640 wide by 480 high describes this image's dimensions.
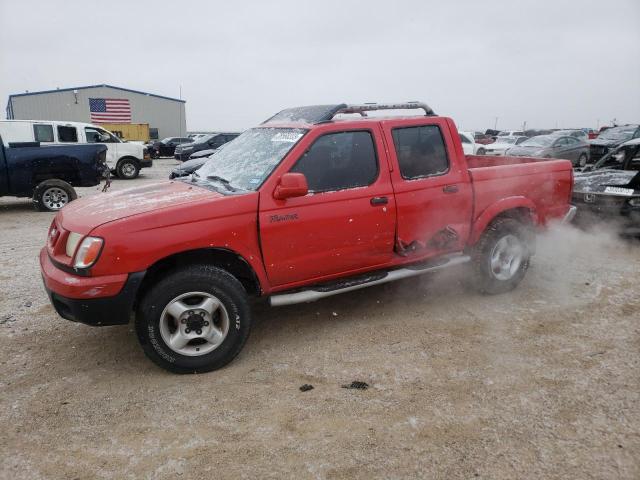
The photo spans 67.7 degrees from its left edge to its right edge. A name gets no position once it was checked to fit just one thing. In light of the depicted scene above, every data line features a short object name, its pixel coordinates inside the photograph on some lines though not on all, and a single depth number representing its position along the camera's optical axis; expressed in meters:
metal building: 36.84
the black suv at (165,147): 29.77
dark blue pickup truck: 9.41
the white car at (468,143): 16.17
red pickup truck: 3.29
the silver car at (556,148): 16.86
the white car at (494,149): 19.00
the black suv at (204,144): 22.88
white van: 11.54
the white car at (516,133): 30.02
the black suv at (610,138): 17.44
